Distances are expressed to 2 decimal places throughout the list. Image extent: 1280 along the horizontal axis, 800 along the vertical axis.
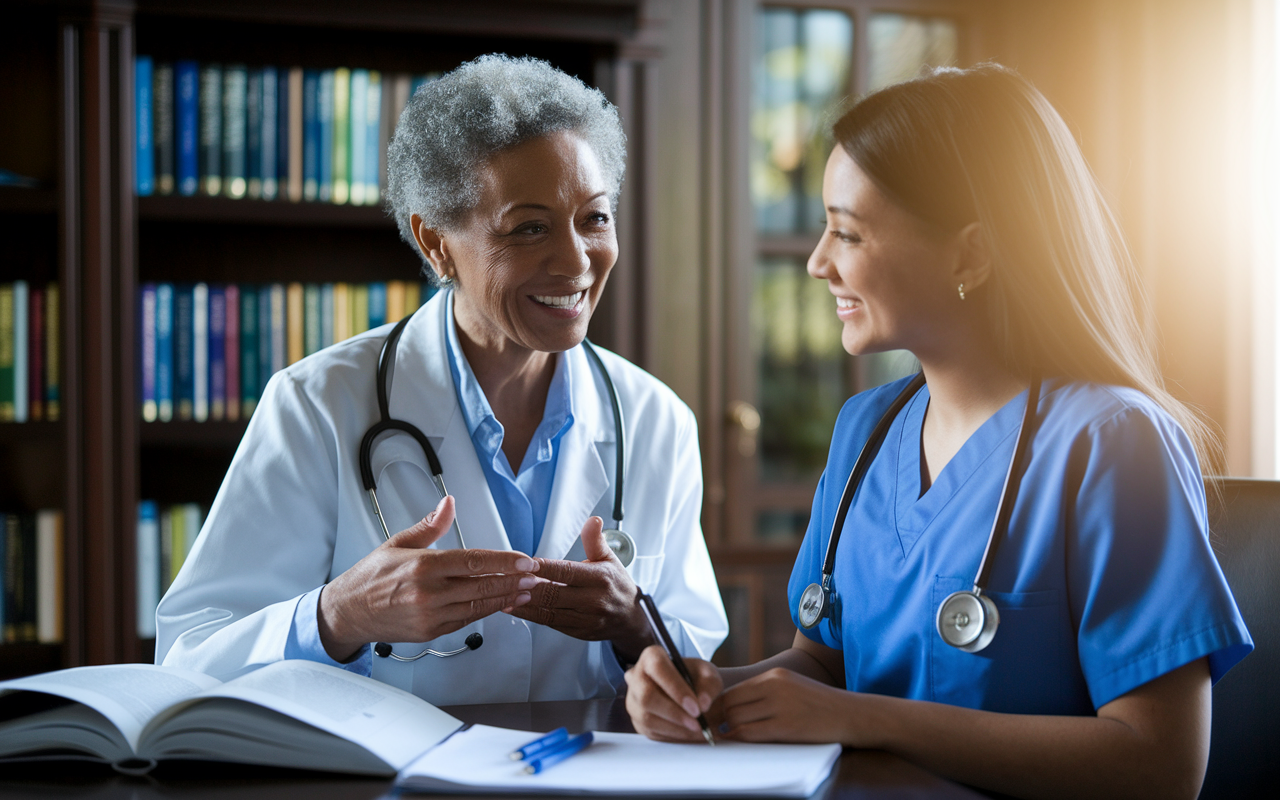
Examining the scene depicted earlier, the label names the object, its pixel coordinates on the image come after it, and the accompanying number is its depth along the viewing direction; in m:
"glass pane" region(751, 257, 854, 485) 2.77
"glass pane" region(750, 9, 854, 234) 2.74
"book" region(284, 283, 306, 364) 2.31
